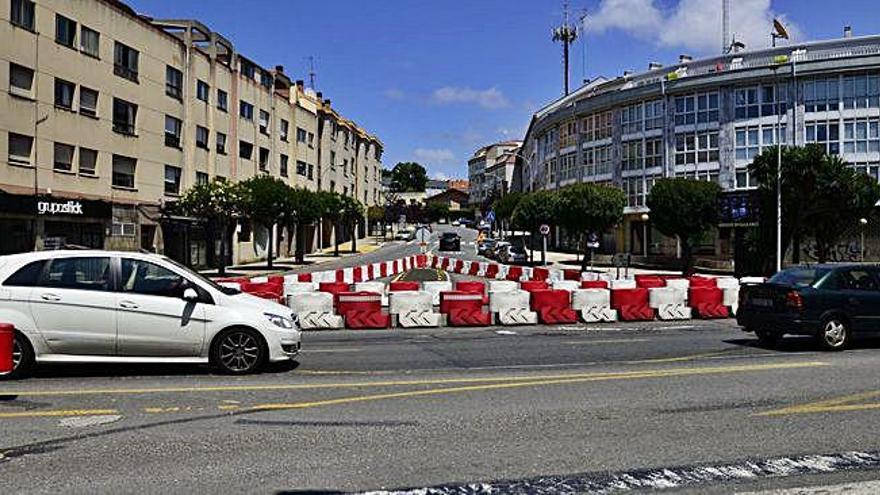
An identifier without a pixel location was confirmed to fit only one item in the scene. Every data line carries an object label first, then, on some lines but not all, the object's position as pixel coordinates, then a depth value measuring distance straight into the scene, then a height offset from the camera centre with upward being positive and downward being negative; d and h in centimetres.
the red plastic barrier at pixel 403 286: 1848 -3
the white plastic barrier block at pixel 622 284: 2309 +10
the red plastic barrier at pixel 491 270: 3813 +75
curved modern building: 4875 +1135
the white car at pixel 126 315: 941 -40
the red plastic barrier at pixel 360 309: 1648 -51
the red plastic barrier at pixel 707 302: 1895 -32
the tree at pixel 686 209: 4403 +437
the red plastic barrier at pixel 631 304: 1825 -38
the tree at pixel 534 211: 5612 +539
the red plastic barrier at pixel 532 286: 1984 +1
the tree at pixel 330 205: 5830 +595
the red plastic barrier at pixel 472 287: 1742 -4
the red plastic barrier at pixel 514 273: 3318 +54
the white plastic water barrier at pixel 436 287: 1909 -5
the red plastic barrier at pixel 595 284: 2071 +8
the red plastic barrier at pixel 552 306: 1767 -43
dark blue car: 1250 -23
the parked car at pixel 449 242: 7606 +407
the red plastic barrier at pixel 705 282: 1950 +15
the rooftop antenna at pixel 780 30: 5396 +1747
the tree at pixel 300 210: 4704 +459
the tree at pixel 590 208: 5016 +498
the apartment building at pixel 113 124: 3073 +747
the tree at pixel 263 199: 4347 +456
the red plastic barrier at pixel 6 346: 824 -68
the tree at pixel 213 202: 4069 +410
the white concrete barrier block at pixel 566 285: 2145 +5
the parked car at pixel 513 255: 5447 +212
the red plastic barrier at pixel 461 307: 1705 -46
